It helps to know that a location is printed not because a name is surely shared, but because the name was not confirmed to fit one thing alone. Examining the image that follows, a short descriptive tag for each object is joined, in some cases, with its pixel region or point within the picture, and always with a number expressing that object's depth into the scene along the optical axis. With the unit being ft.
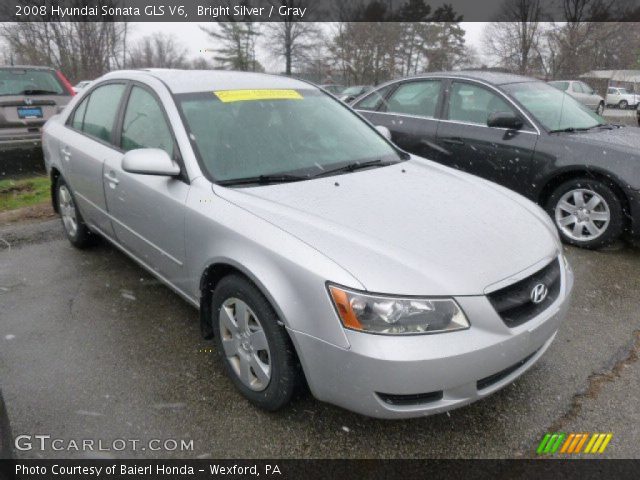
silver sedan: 6.18
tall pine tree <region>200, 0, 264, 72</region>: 112.37
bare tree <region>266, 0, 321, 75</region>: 113.29
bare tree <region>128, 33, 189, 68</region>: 160.76
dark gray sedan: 13.83
